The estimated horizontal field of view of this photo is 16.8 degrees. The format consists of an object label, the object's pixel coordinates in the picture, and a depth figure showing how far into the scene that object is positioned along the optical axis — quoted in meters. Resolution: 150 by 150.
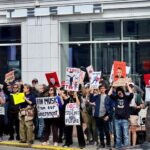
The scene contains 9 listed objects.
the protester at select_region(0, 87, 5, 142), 16.66
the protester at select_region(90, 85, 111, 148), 14.65
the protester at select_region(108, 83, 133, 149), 14.20
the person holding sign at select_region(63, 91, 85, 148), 15.03
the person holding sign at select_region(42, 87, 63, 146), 15.39
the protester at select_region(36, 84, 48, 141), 15.78
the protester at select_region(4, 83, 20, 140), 16.16
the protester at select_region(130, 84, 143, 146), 14.50
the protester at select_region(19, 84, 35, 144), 15.73
